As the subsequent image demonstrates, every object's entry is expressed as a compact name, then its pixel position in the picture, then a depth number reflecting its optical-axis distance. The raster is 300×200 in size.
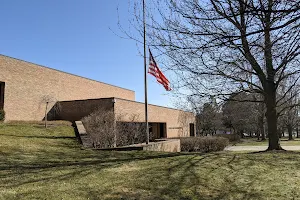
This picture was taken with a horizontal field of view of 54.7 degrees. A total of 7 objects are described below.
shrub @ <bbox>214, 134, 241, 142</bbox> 46.22
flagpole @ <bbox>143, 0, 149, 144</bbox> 14.72
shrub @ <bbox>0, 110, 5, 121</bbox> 21.01
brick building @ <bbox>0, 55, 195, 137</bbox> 23.12
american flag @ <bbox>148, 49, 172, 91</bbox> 14.86
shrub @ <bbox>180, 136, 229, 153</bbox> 25.48
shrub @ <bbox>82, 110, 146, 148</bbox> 15.49
